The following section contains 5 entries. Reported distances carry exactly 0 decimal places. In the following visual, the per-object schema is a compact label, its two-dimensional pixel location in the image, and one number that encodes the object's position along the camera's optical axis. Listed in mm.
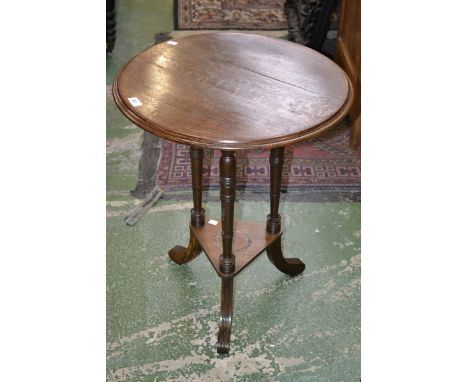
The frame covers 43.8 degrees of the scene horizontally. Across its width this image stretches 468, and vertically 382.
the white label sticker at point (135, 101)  1817
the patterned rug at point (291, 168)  3205
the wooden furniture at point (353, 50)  3424
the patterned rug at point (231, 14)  5285
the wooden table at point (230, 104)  1722
